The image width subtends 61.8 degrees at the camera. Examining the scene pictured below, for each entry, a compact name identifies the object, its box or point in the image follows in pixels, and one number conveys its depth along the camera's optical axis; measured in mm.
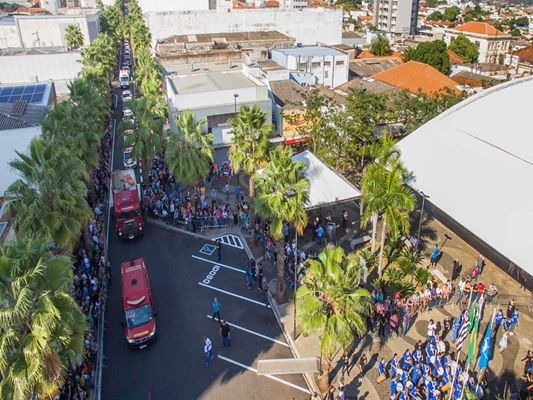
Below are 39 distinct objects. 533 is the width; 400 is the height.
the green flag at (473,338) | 15766
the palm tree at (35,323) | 10617
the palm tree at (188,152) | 28797
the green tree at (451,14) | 178625
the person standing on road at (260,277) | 22812
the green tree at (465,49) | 84812
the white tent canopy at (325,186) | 25828
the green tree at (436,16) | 183625
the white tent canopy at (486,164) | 21734
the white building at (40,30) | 76062
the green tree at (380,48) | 79250
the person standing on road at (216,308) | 20558
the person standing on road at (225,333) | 19125
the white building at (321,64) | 54375
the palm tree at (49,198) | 17734
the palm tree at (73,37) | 70812
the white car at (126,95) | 59512
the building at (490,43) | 97688
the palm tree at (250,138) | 25031
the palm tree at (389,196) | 20938
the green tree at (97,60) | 49406
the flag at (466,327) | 16531
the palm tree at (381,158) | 22047
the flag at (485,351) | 16859
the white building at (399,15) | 138750
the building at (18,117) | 27672
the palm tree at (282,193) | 19250
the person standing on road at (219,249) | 25700
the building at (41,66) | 54875
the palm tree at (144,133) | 31672
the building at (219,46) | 62938
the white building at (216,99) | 40094
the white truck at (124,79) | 67881
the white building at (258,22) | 77562
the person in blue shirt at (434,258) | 24875
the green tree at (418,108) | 34562
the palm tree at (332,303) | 15125
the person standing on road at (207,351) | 18375
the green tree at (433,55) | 68562
